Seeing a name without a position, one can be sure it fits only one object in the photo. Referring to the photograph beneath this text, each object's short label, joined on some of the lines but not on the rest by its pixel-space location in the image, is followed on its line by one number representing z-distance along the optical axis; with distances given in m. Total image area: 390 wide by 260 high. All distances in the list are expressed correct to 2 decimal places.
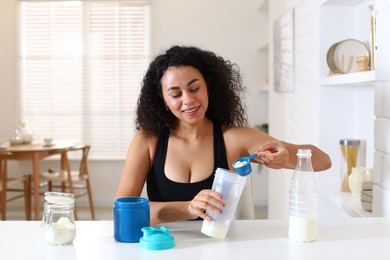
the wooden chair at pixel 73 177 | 5.00
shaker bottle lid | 1.25
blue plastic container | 1.32
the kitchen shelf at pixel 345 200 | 2.07
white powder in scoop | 1.32
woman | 1.82
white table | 1.21
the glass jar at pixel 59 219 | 1.29
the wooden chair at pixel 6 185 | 4.60
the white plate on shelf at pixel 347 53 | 2.48
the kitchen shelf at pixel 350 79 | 1.97
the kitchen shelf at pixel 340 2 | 2.64
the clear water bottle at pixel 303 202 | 1.31
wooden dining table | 4.60
